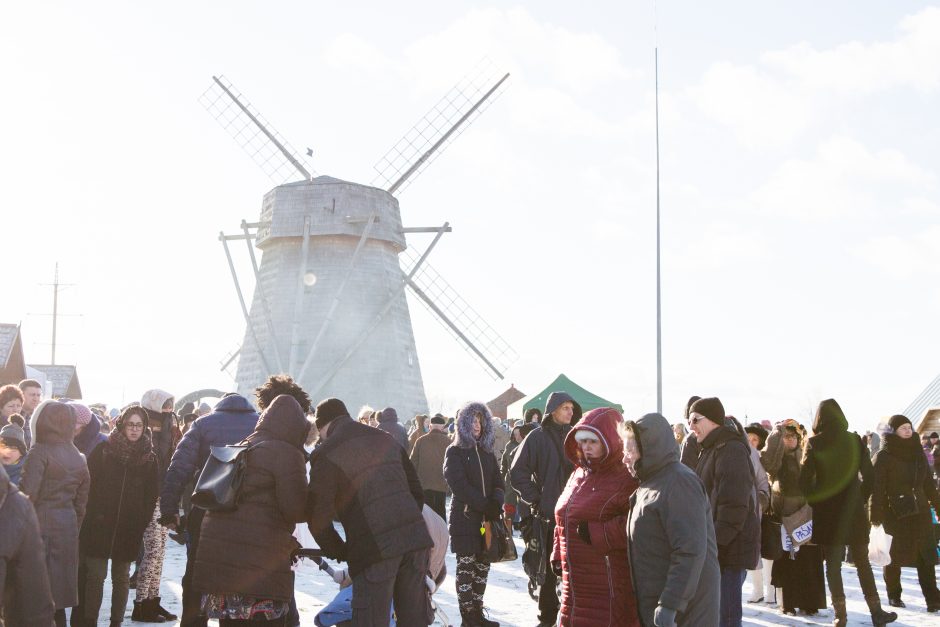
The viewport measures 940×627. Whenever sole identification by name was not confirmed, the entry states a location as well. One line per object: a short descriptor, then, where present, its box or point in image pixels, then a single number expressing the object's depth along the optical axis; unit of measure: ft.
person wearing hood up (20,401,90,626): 21.03
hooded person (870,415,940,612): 30.55
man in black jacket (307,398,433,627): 16.33
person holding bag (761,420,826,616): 28.12
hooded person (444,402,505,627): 25.52
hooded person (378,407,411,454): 42.16
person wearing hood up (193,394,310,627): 15.74
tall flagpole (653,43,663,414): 60.80
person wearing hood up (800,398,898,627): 26.40
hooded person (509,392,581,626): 24.63
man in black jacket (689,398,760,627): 19.98
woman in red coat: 15.39
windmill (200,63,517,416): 87.51
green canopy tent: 74.54
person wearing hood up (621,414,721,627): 14.10
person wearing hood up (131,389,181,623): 26.32
